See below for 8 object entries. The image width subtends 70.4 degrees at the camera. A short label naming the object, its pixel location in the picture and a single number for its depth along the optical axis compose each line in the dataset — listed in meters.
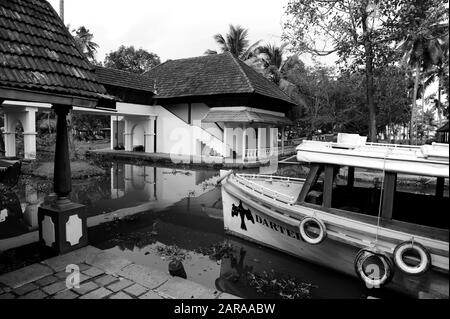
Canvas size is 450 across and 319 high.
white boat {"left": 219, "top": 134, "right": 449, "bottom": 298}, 4.18
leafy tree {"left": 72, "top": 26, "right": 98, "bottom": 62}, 29.88
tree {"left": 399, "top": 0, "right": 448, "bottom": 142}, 11.23
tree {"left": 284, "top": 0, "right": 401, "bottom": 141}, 12.84
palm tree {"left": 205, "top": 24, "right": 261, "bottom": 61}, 33.97
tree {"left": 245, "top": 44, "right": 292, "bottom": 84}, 31.58
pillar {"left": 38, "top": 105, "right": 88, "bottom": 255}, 5.55
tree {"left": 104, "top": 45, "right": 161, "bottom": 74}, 39.75
